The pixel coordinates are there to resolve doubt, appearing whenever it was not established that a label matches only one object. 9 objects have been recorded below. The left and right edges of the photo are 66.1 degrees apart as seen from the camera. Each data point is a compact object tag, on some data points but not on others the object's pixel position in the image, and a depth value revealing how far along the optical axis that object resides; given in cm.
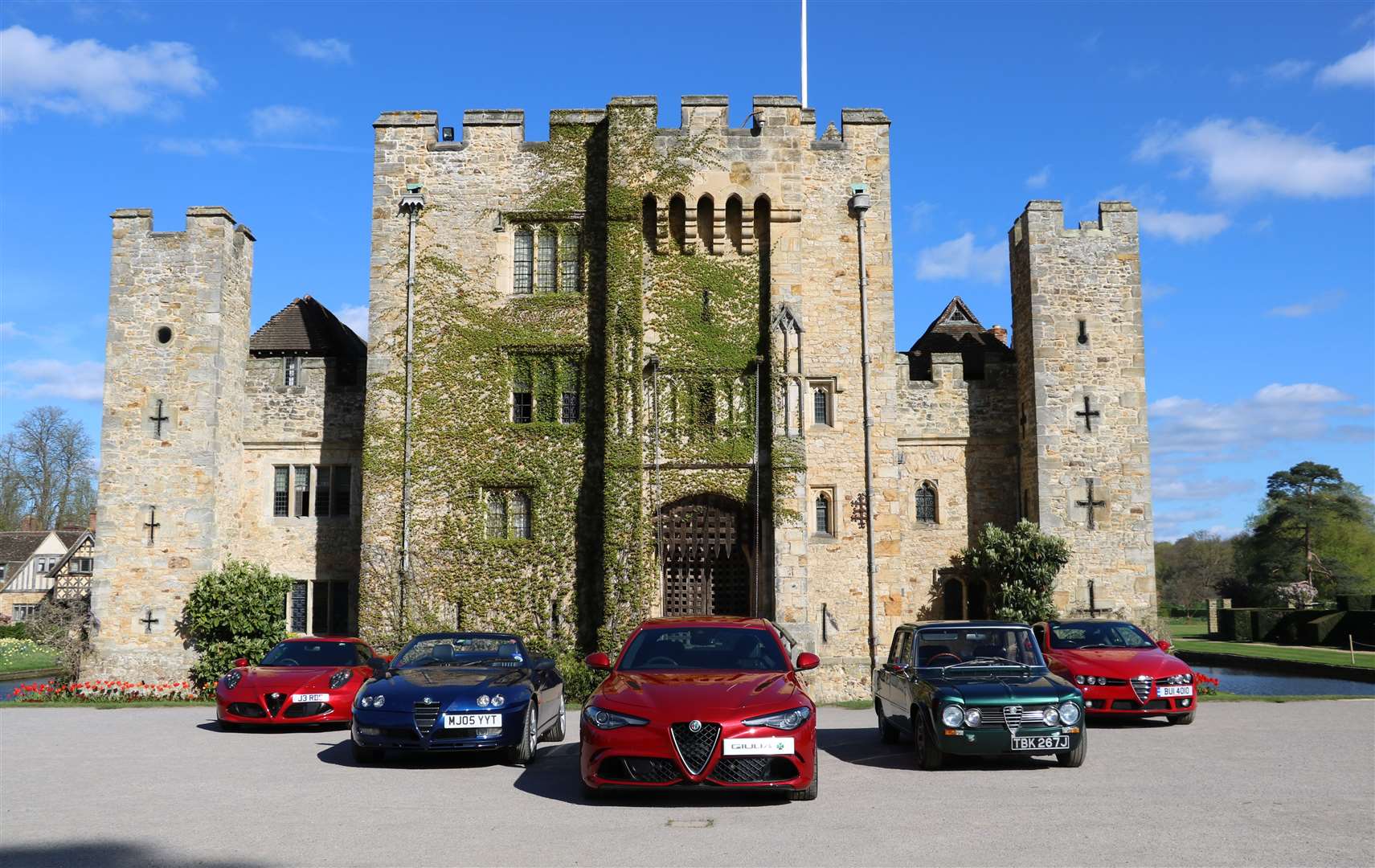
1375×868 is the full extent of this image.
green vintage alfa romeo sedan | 995
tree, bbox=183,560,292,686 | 2227
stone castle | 2245
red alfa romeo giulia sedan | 838
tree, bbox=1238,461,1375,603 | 5512
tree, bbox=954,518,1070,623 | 2209
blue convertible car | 1055
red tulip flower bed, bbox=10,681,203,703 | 2188
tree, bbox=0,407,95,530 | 5831
